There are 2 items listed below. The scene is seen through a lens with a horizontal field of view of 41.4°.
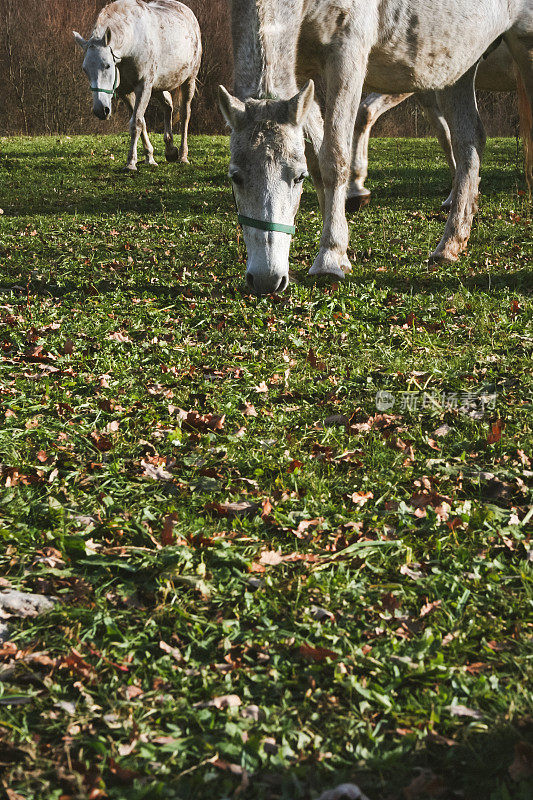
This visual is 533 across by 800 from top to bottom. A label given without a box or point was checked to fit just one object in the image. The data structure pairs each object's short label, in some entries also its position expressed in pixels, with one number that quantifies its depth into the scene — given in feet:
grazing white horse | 17.20
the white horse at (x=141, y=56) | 44.04
